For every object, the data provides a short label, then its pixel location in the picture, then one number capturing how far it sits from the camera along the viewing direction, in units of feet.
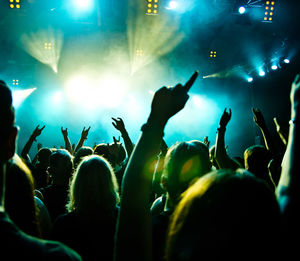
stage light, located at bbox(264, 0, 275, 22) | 28.58
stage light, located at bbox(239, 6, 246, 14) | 28.90
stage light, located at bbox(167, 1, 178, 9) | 29.12
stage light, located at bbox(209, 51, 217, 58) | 39.24
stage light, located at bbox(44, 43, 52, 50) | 38.00
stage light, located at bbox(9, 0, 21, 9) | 27.61
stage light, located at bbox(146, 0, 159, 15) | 29.01
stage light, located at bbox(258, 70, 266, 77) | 35.55
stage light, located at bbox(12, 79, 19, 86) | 41.02
